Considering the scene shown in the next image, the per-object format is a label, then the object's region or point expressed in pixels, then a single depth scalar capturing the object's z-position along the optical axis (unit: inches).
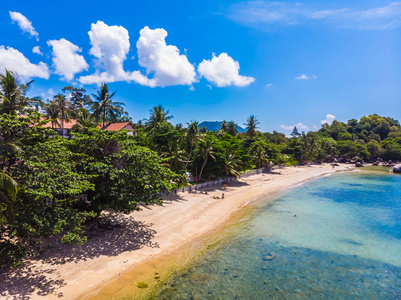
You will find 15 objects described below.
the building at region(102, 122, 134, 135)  2104.8
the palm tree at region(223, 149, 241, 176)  1441.9
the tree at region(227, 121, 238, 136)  2613.2
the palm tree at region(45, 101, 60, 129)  1645.5
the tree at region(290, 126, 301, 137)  6650.1
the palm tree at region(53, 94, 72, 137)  1610.0
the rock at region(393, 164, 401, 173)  2871.1
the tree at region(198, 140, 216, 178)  1307.8
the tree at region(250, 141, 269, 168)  2117.4
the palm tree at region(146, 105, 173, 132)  1566.3
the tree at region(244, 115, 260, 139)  2482.8
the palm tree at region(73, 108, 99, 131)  1581.1
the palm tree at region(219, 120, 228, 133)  2689.2
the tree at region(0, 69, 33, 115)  780.6
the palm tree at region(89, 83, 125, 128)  1615.4
